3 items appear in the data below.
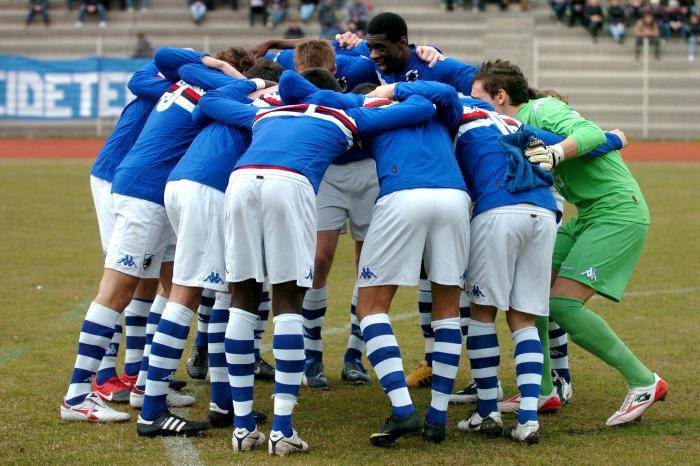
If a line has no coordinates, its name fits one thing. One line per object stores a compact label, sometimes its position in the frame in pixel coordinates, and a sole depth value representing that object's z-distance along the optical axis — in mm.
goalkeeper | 6652
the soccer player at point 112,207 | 7387
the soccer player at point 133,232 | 6707
